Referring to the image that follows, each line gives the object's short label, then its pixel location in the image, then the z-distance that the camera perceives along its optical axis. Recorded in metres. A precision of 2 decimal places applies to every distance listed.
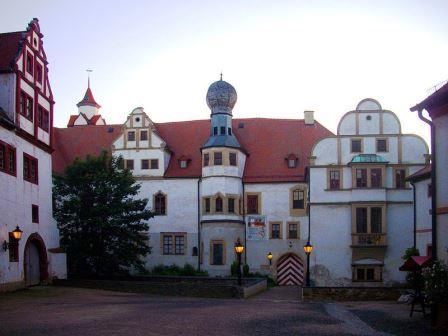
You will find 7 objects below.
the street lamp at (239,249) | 35.95
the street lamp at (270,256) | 54.62
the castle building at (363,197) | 47.84
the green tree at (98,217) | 42.25
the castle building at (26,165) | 31.58
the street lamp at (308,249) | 35.91
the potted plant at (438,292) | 18.72
